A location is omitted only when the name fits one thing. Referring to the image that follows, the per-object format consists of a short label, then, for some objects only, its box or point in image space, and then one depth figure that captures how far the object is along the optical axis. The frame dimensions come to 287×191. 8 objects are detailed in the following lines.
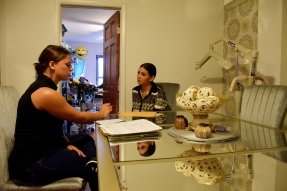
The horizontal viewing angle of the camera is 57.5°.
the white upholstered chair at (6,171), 1.25
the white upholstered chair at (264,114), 1.15
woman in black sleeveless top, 1.28
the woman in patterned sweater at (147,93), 2.26
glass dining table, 0.77
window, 9.16
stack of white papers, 1.18
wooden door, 3.28
